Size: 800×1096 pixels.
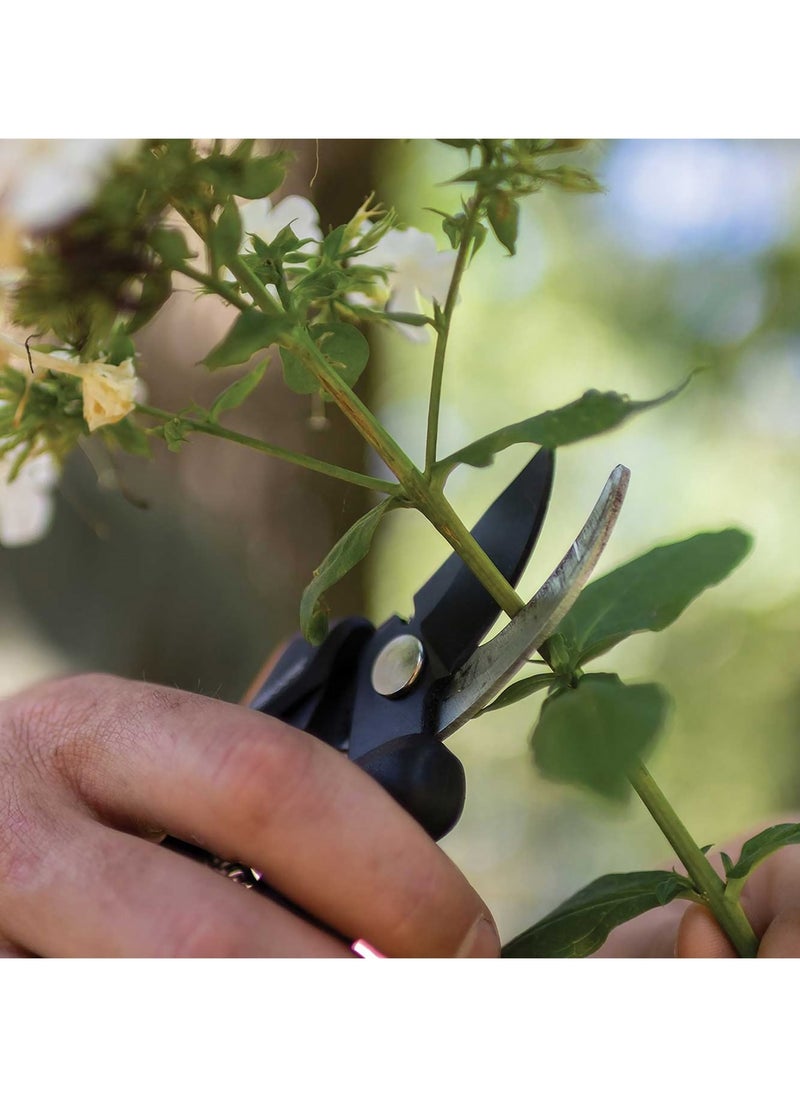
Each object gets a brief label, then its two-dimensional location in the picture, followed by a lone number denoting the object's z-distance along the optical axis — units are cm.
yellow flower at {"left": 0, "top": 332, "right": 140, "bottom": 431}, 35
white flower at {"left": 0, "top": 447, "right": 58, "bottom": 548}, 48
